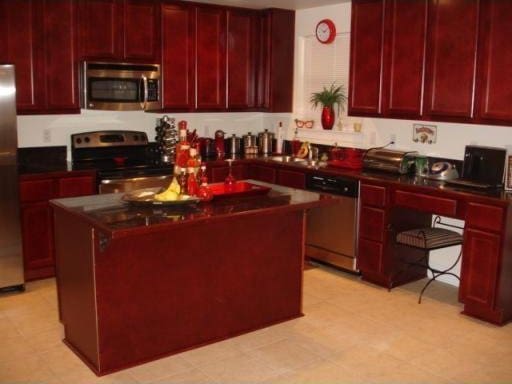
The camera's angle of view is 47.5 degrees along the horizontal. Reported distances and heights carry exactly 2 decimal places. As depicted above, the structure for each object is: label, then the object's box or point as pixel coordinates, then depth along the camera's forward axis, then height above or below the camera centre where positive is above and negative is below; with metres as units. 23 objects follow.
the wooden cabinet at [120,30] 5.04 +0.72
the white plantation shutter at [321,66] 5.75 +0.49
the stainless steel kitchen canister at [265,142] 6.34 -0.31
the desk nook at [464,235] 3.99 -0.89
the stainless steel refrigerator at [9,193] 4.27 -0.63
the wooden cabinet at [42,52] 4.68 +0.47
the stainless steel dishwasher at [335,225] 4.95 -0.98
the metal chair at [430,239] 4.37 -0.93
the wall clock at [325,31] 5.73 +0.82
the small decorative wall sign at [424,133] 5.00 -0.15
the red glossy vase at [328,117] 5.80 -0.03
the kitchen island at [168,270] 3.15 -0.94
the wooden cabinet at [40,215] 4.66 -0.85
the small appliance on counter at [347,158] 5.29 -0.40
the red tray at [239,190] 3.57 -0.49
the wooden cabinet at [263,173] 5.71 -0.59
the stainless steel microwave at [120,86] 5.07 +0.22
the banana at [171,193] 3.33 -0.47
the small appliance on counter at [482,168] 4.37 -0.39
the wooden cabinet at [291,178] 5.37 -0.61
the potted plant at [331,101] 5.77 +0.13
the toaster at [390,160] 4.91 -0.38
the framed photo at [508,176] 4.22 -0.43
